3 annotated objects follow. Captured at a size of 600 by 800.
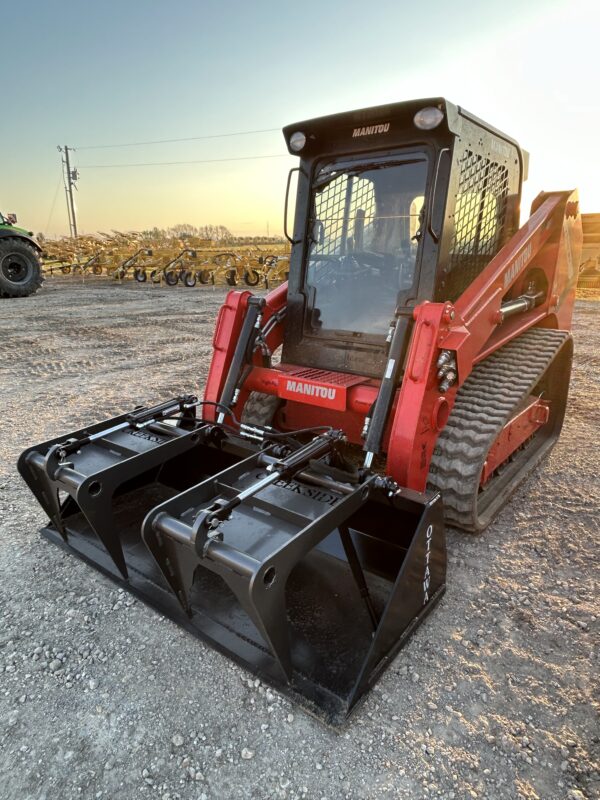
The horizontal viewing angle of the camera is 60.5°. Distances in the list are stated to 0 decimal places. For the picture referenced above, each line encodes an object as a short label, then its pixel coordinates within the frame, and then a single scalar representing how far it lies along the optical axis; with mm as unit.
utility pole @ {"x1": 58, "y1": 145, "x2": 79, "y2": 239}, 50750
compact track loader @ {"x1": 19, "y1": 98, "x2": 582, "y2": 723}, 2096
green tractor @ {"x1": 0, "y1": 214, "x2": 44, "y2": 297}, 14164
